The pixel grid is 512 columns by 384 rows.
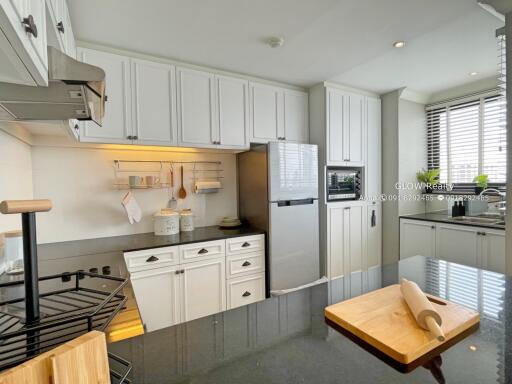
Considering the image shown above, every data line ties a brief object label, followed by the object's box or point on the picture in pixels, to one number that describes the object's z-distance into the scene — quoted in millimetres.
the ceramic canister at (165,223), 2404
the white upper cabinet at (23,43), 565
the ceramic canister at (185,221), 2545
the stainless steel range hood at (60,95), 824
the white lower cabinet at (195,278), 2006
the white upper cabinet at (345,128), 2941
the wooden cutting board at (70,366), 324
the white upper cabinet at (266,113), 2689
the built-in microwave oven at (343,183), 2988
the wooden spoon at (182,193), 2676
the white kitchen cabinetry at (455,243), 2488
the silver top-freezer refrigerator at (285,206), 2529
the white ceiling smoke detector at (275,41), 2004
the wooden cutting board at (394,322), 639
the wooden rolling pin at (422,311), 653
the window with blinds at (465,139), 3070
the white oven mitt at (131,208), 2328
